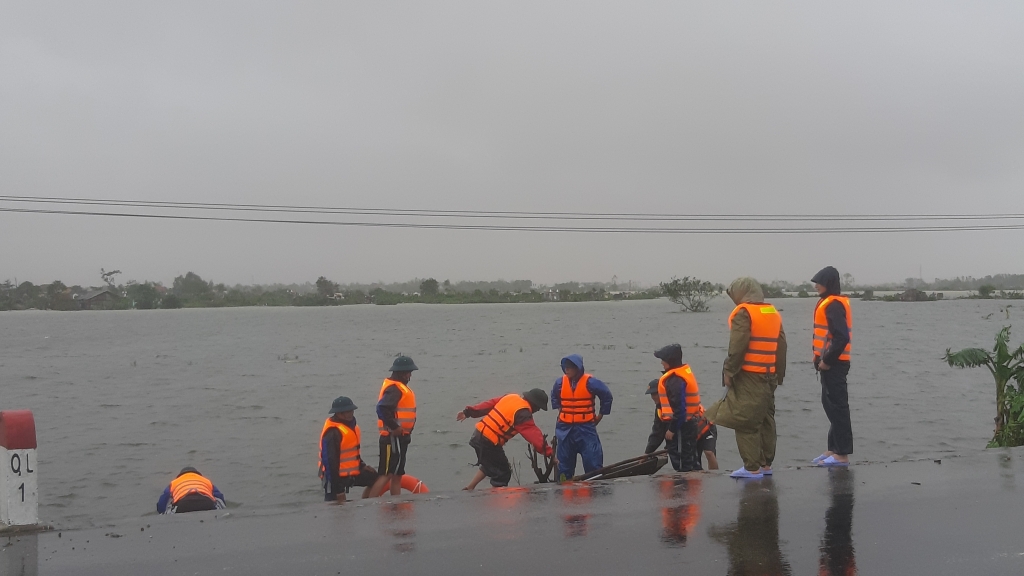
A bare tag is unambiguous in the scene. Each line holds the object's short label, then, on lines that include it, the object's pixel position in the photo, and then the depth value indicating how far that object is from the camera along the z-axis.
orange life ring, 9.93
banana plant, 10.70
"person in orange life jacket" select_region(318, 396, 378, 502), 8.61
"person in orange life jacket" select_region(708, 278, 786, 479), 6.53
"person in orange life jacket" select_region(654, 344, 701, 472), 9.88
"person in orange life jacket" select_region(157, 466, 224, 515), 7.77
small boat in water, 8.93
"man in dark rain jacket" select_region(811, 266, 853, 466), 7.00
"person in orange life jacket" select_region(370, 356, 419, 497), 8.83
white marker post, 5.76
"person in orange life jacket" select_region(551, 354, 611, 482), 9.86
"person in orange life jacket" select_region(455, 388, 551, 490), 9.20
